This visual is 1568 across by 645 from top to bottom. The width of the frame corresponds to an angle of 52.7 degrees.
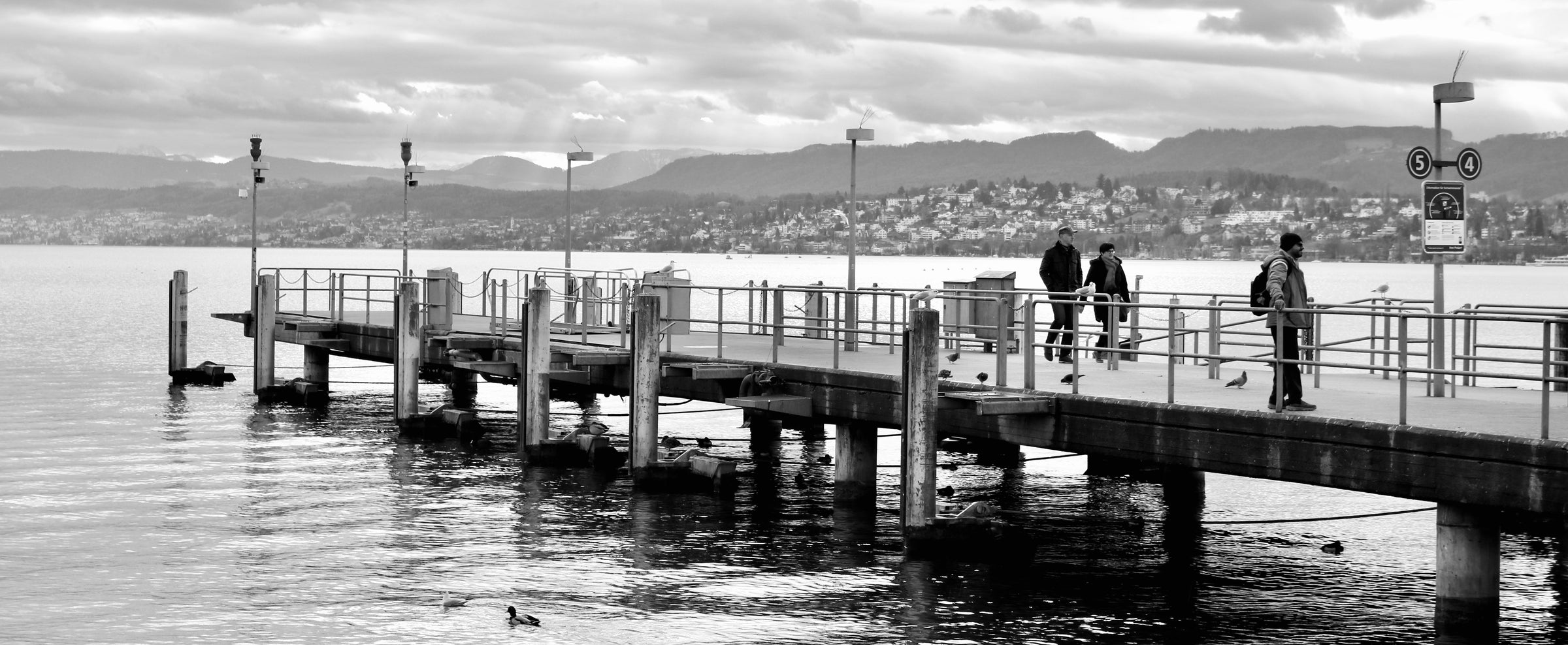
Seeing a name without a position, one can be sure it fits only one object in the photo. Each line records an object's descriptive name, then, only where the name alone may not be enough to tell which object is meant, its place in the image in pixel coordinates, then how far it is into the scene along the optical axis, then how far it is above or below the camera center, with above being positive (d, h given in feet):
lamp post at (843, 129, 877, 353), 81.72 +7.82
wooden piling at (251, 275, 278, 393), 108.37 -3.39
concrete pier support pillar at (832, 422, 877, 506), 71.92 -8.03
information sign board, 50.93 +2.53
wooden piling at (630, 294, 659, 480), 68.13 -3.80
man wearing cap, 70.59 +1.06
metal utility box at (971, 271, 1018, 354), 79.10 +0.16
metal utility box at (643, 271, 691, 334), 81.15 -0.50
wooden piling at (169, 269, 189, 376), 124.47 -3.30
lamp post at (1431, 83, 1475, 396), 50.62 +6.37
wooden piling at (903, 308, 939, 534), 52.95 -3.78
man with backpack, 47.32 -0.11
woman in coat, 70.64 +0.70
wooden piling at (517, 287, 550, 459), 77.20 -4.66
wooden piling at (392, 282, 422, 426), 89.30 -4.10
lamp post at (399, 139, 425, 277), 121.49 +8.91
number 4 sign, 51.62 +4.38
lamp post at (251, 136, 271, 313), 124.77 +9.26
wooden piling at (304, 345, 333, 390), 119.03 -6.39
